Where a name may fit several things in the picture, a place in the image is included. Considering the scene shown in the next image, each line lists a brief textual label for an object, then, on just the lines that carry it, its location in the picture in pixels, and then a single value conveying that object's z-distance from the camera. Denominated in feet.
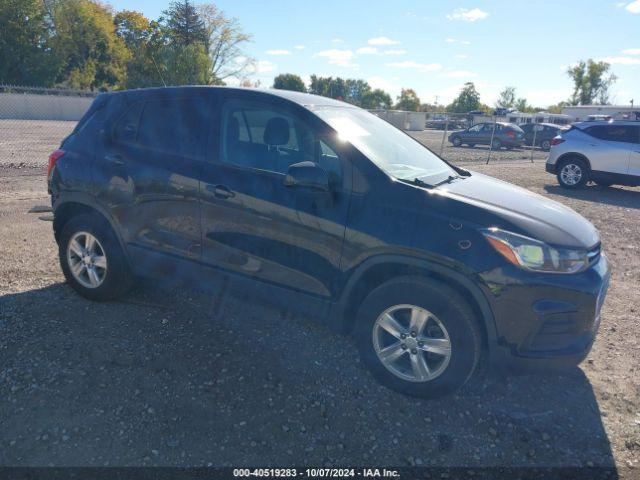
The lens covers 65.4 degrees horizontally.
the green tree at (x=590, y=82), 255.29
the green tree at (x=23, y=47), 165.27
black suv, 9.50
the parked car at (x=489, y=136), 85.56
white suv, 36.55
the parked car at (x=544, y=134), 91.56
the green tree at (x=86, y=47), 189.78
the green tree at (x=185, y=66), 152.29
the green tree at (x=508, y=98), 307.46
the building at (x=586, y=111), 131.87
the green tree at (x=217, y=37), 191.11
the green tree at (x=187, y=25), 193.36
